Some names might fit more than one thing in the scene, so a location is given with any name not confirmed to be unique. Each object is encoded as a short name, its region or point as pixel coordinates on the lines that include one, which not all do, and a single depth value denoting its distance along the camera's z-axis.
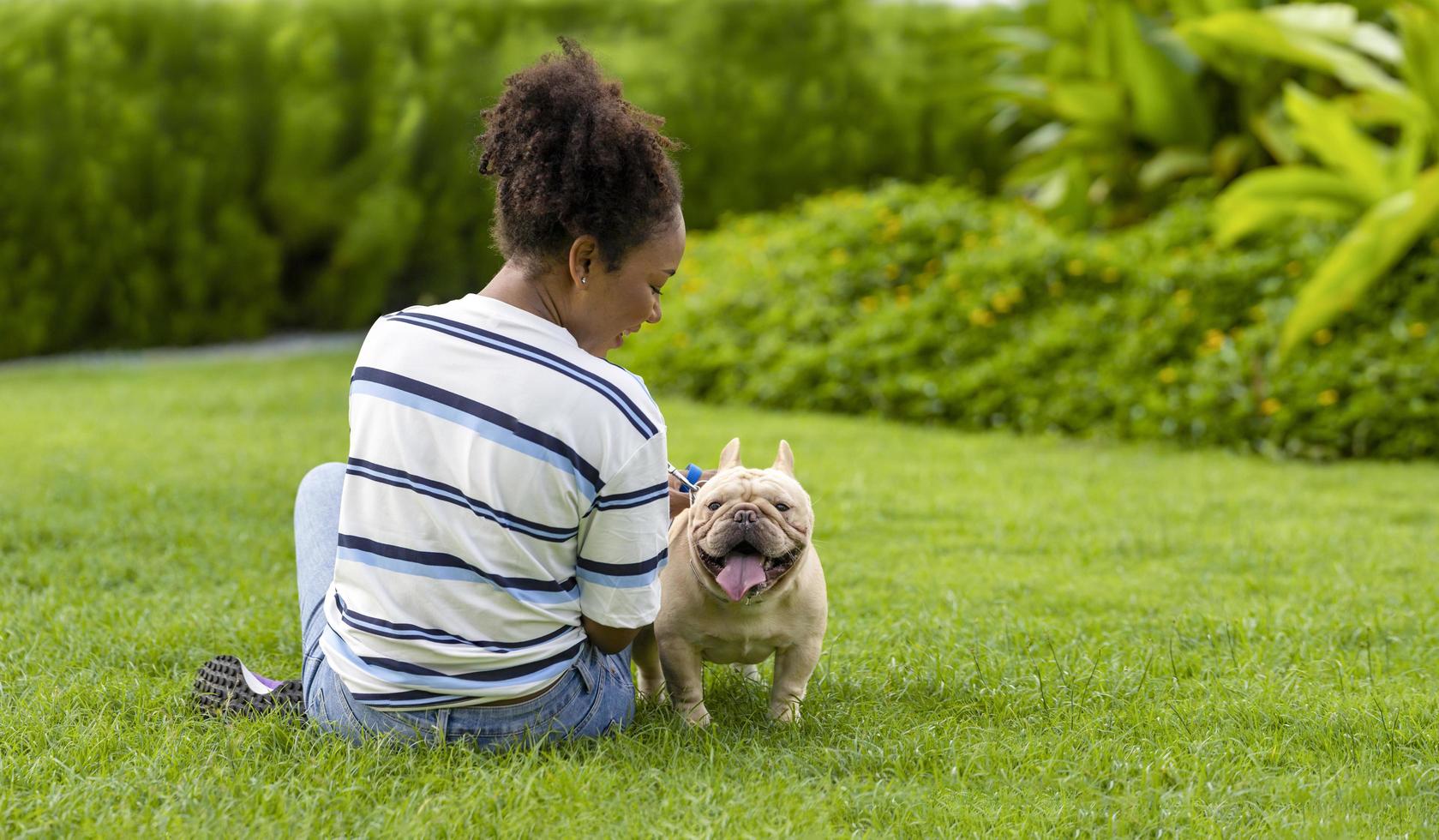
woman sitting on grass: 2.42
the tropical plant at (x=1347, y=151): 6.96
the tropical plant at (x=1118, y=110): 8.95
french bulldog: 2.73
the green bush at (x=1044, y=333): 6.97
